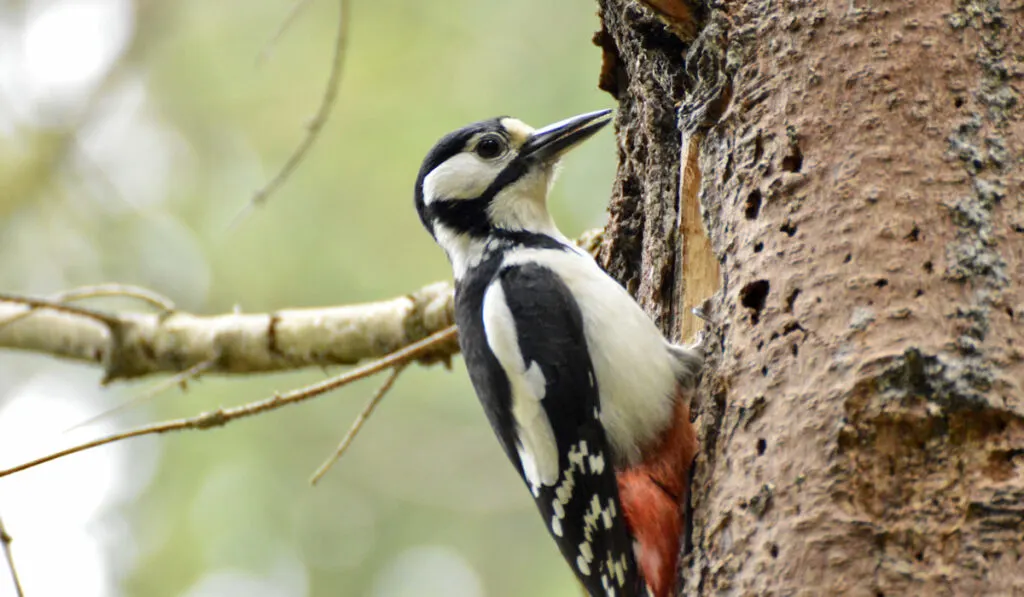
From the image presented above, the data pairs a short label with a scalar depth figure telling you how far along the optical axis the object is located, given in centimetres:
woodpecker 476
